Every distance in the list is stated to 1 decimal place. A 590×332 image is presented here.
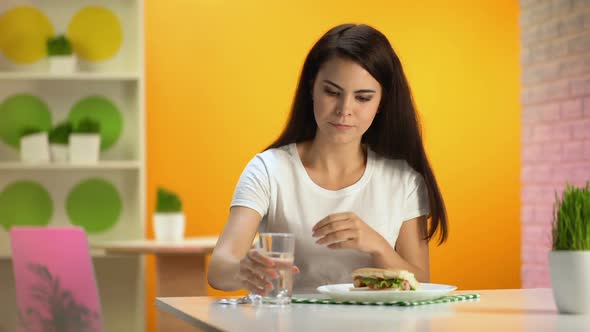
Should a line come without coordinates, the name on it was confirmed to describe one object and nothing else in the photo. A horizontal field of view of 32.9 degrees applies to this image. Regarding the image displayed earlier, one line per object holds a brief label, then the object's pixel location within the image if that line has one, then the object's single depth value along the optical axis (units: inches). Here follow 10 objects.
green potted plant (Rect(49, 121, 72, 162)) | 182.2
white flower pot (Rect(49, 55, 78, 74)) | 181.8
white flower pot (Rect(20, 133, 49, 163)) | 181.0
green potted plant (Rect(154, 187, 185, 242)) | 166.9
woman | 86.1
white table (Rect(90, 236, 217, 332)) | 160.7
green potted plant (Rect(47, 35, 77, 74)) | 181.8
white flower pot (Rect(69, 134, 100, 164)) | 181.5
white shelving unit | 187.3
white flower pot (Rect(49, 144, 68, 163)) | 182.5
